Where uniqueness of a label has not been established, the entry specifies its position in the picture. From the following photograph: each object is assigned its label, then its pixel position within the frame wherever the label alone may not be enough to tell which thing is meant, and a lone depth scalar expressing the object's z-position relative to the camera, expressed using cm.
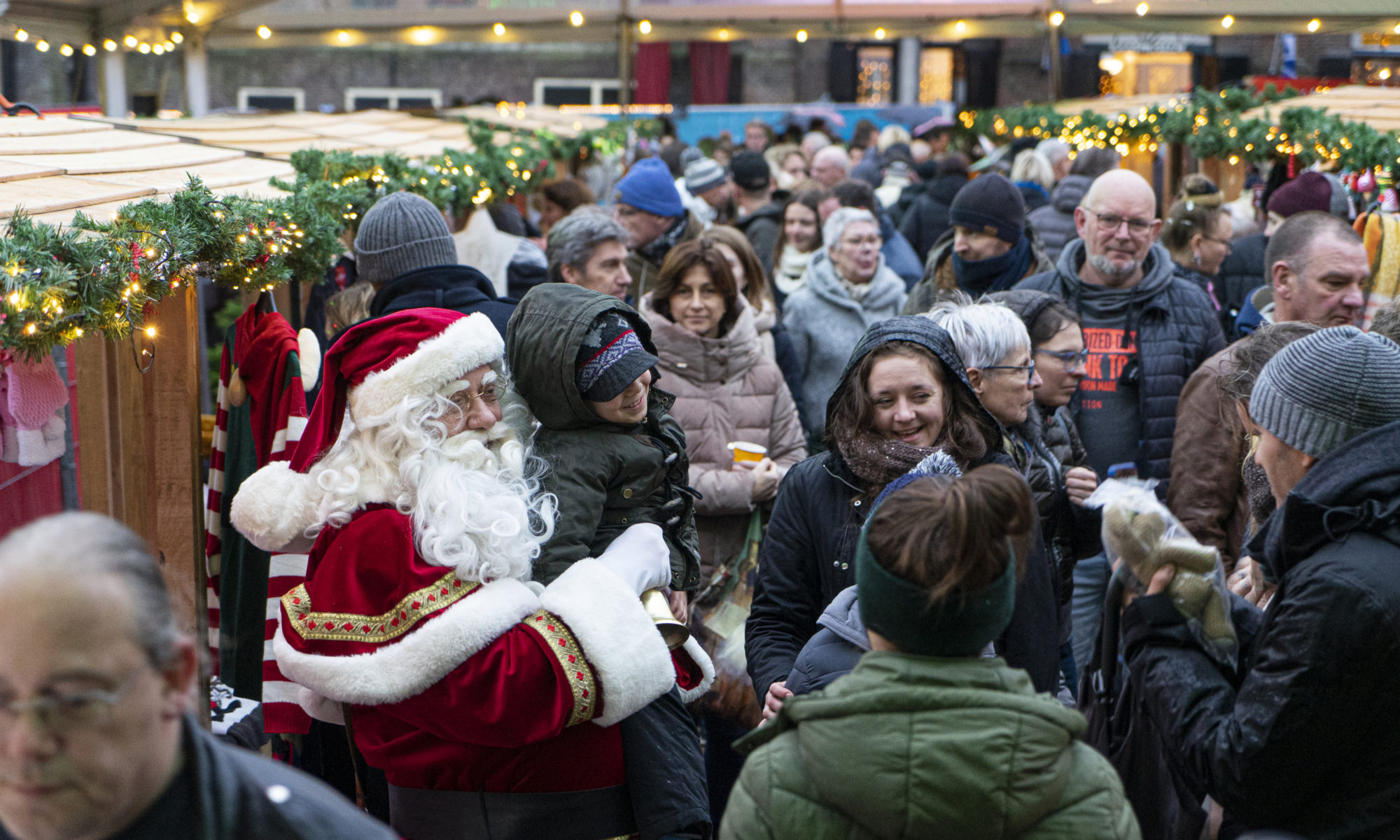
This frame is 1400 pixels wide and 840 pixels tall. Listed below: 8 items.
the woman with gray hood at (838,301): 521
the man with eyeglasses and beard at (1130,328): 430
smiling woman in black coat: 264
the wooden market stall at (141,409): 321
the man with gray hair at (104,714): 114
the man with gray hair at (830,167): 934
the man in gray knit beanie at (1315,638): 182
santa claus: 216
